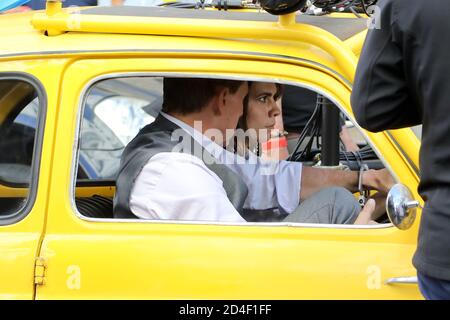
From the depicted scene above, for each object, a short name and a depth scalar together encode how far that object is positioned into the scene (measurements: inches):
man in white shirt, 220.7
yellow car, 208.4
